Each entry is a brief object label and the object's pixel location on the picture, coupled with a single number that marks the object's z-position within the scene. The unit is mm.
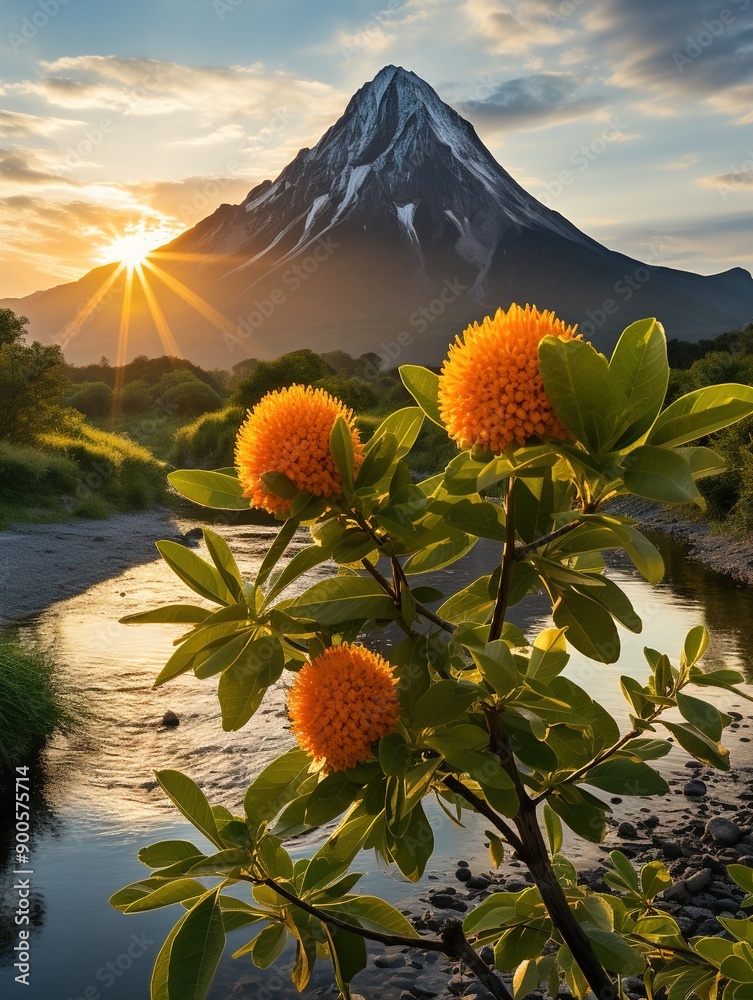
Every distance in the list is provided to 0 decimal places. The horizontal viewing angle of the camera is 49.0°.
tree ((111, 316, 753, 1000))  979
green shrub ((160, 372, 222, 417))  52006
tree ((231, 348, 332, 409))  39938
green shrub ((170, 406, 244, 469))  34781
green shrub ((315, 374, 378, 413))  35097
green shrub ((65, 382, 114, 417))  51938
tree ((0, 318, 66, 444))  21953
